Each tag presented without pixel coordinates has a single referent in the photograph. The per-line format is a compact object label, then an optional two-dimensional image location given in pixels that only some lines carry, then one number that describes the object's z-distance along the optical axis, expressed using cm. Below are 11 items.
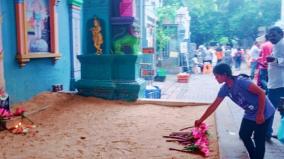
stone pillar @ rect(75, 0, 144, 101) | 714
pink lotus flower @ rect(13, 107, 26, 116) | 506
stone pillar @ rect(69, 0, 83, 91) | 827
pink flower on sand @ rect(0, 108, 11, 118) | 475
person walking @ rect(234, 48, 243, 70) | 2214
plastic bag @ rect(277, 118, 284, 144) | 425
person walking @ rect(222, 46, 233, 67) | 2131
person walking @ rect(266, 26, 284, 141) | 471
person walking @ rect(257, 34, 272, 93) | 550
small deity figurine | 884
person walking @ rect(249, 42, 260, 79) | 1292
